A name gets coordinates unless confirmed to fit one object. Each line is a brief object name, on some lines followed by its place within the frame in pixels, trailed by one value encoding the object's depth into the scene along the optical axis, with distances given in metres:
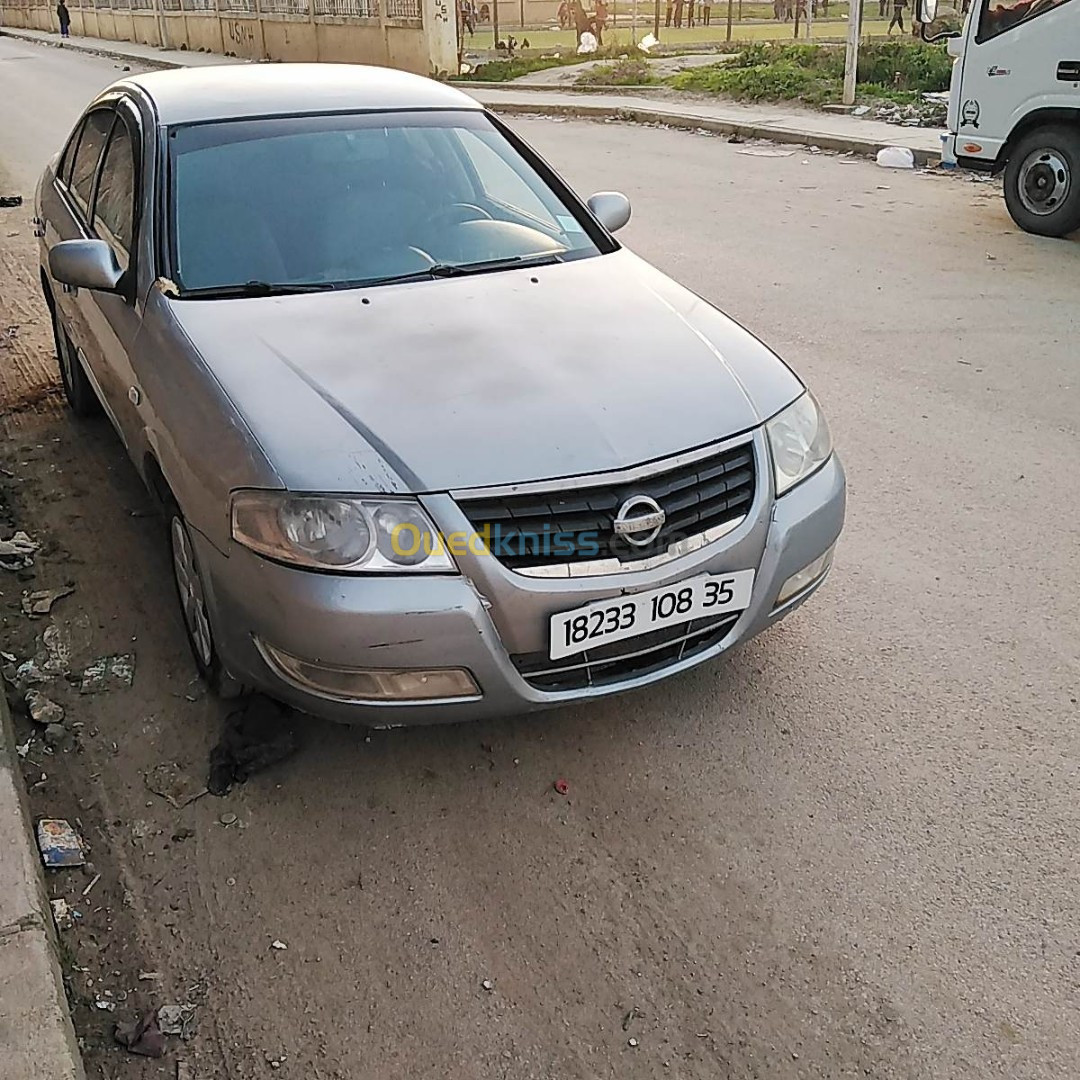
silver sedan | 2.81
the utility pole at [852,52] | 16.88
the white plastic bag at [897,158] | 13.02
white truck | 8.89
